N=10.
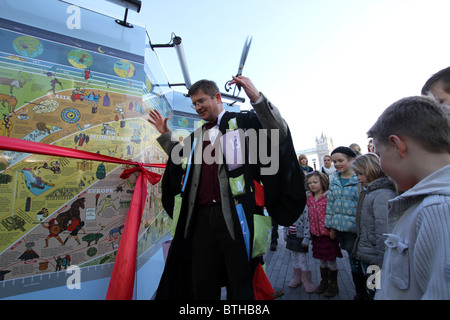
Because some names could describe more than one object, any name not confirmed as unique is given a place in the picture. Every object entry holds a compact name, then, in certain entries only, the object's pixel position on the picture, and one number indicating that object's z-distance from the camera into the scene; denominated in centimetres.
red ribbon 164
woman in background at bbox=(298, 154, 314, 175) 496
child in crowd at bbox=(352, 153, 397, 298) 200
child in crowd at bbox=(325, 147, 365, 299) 243
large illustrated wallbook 167
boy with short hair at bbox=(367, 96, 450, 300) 62
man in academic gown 138
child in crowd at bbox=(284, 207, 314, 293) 282
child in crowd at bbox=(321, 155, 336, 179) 492
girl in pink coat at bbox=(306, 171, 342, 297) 270
